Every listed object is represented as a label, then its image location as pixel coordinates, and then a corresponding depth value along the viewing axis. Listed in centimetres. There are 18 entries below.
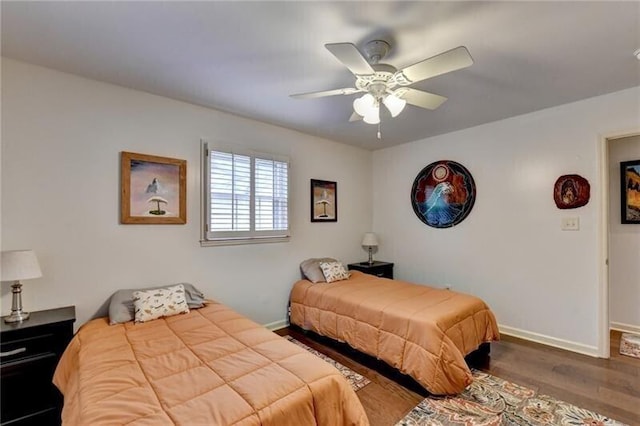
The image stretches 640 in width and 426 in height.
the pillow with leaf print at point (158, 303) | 242
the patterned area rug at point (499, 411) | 200
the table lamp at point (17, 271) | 197
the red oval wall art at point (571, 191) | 298
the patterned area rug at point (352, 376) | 250
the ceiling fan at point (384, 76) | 162
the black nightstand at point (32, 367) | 194
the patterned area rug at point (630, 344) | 298
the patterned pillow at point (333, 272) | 373
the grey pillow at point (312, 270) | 373
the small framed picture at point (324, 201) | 420
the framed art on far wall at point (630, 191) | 355
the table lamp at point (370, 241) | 463
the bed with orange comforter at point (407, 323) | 228
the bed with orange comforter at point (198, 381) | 131
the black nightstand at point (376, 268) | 438
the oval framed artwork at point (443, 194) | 389
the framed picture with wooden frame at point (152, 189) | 267
